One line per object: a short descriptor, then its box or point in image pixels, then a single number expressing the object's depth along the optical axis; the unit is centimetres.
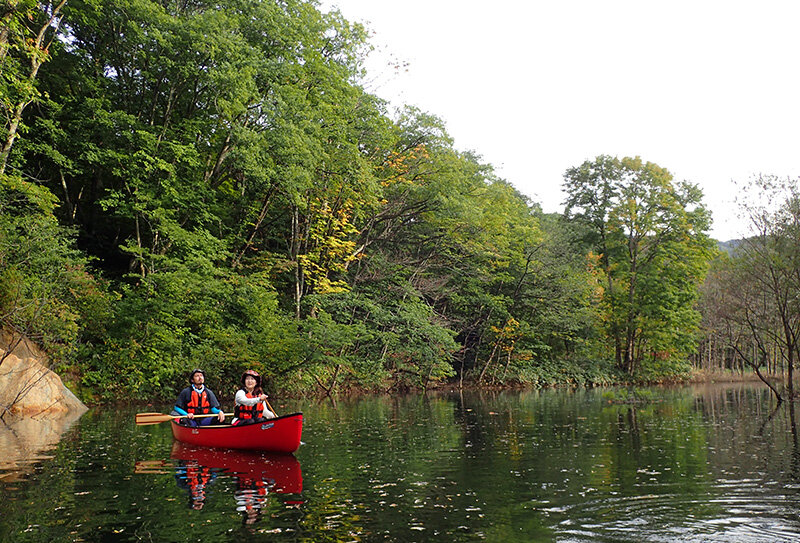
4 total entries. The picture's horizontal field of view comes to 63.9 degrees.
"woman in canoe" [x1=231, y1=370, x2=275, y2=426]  1238
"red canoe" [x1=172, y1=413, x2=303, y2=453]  1070
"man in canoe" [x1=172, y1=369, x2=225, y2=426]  1370
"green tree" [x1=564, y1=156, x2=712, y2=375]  3988
